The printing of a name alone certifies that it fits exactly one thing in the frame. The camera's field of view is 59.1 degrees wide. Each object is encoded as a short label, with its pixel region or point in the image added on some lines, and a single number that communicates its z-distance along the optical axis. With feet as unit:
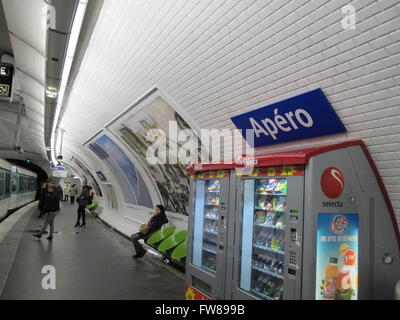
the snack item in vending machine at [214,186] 16.12
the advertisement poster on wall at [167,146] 20.38
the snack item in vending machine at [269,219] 12.68
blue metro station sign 11.58
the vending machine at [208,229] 14.02
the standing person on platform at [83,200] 40.83
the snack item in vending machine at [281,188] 12.12
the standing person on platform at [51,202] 29.78
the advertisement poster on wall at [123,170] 32.48
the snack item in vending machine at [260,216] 13.12
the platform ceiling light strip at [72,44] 12.44
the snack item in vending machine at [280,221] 12.12
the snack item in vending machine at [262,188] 13.04
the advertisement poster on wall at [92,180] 61.36
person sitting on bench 25.16
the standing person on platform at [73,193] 79.39
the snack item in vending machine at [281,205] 12.23
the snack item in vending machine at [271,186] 12.62
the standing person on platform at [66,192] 100.31
